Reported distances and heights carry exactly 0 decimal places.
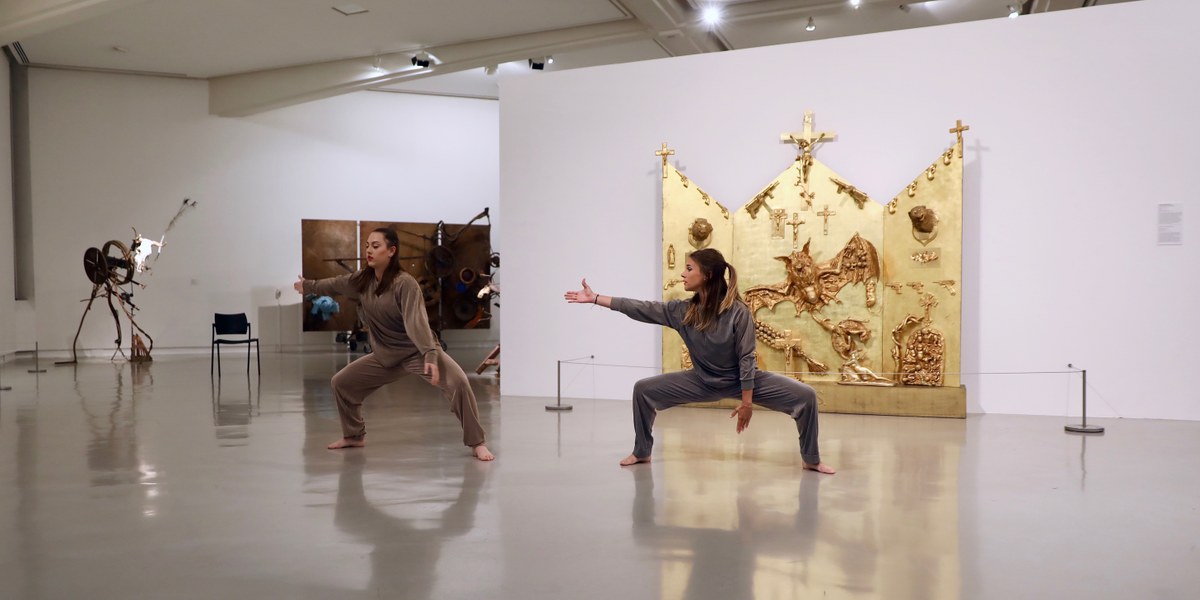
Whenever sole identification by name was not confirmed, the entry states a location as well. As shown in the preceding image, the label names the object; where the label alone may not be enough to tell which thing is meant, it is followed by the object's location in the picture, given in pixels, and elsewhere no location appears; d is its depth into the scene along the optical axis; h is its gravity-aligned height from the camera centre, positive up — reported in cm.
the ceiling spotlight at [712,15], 1041 +322
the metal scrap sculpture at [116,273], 1206 +19
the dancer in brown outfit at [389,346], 514 -37
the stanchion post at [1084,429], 600 -101
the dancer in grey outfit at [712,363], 475 -44
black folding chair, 1059 -49
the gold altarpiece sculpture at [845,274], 679 +7
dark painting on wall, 1428 +36
